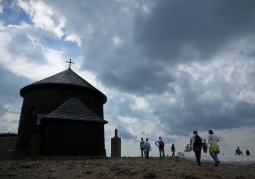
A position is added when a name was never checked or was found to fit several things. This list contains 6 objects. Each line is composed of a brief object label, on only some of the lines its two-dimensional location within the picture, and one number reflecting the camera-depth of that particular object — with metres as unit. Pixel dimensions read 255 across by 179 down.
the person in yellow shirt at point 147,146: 17.03
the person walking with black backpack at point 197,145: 10.75
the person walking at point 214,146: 10.53
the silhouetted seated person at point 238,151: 27.24
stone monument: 25.47
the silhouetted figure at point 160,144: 17.55
